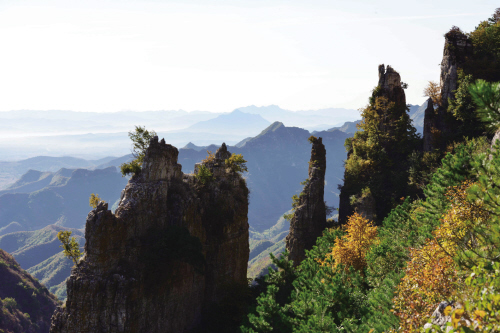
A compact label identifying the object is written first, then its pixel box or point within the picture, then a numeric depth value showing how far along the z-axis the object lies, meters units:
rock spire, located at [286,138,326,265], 59.28
